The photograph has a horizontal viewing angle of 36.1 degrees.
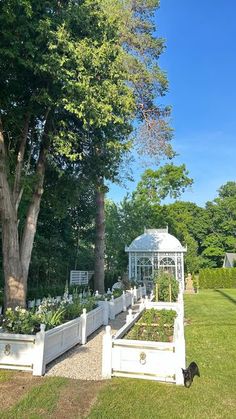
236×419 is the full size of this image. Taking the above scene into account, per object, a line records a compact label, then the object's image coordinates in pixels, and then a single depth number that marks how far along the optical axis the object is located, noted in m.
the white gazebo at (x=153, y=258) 25.12
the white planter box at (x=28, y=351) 6.30
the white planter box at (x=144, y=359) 5.82
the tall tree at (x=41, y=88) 7.94
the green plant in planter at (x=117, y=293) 15.10
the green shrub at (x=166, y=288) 15.65
